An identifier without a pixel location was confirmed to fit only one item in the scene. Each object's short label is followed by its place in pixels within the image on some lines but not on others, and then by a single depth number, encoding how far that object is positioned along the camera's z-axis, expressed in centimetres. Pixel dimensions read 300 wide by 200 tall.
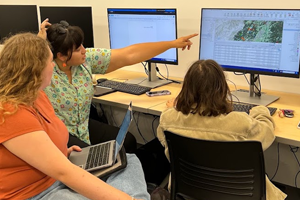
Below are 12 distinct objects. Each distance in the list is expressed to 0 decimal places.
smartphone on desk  218
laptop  138
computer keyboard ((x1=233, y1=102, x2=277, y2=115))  178
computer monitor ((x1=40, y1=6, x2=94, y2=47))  257
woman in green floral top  185
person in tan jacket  142
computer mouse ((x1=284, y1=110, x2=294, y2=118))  176
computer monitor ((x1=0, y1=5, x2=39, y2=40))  287
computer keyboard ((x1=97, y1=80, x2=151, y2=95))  226
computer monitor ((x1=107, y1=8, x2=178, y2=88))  229
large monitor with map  184
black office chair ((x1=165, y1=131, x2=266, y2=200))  135
